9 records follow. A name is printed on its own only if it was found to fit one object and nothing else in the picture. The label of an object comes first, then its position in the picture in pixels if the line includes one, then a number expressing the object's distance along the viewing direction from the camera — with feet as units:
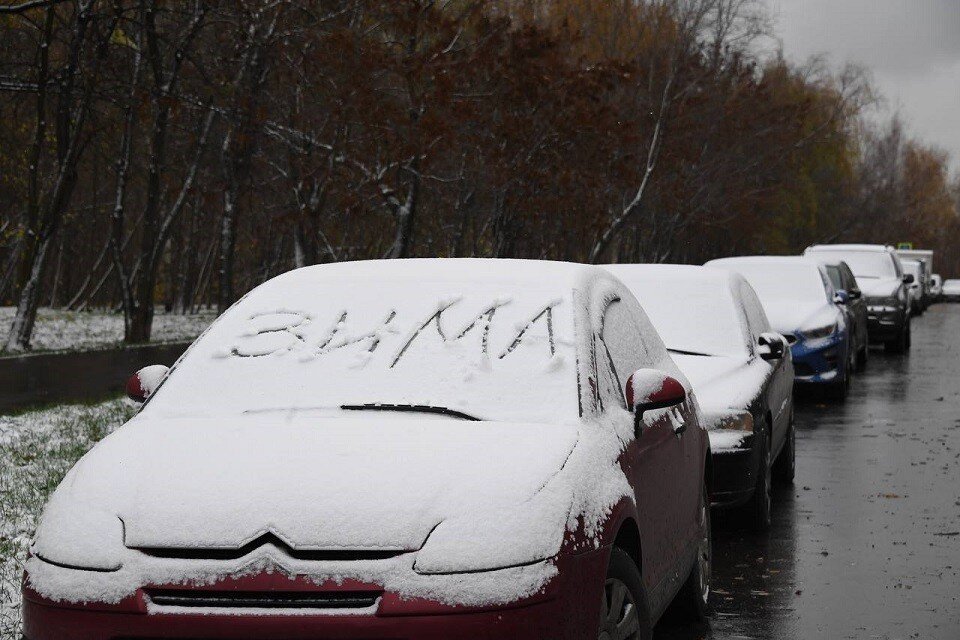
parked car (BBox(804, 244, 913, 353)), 90.38
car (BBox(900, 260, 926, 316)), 173.60
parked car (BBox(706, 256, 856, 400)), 55.98
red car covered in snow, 12.18
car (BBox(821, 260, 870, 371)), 68.69
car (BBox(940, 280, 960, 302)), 277.64
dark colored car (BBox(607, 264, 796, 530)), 27.78
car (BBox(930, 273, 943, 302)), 267.80
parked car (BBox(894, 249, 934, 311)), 204.63
